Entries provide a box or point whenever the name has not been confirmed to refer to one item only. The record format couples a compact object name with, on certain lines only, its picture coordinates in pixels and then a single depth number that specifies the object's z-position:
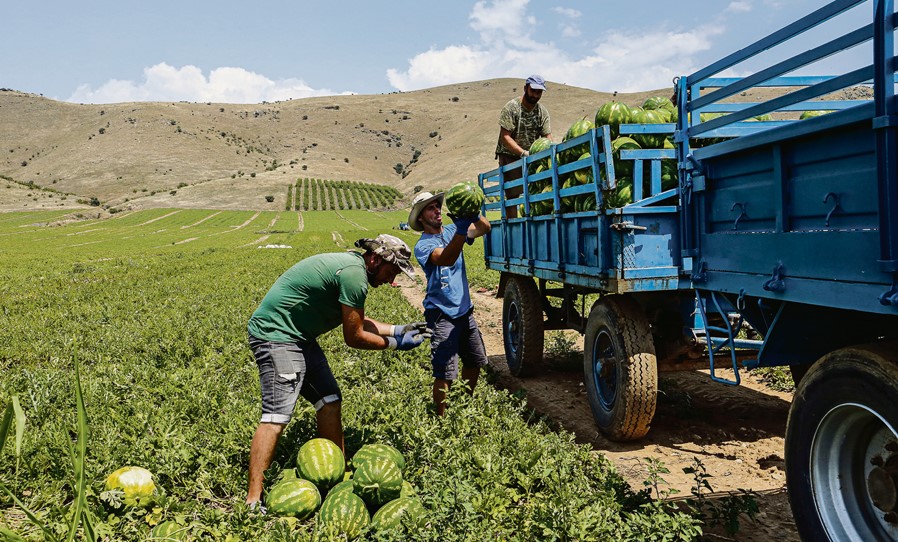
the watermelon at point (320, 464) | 4.45
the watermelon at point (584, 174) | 6.00
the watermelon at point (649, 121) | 5.67
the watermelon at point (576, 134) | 6.21
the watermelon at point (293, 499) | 4.11
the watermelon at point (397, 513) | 3.93
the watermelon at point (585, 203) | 5.90
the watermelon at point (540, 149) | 7.17
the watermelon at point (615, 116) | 5.84
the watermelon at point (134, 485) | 4.35
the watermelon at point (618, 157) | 5.50
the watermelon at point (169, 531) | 3.79
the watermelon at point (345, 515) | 3.94
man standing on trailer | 8.39
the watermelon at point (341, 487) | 4.26
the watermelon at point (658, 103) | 6.58
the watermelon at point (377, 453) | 4.50
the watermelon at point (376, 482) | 4.22
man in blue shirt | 5.63
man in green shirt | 4.41
